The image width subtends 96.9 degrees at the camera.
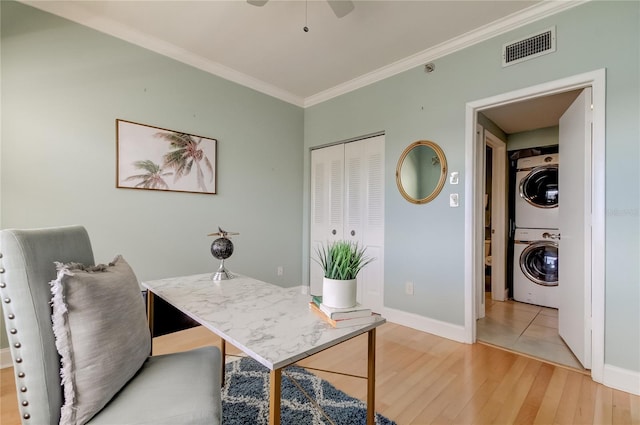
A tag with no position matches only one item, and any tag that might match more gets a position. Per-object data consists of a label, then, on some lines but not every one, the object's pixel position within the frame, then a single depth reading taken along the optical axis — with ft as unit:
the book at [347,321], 3.40
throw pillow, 2.69
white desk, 2.79
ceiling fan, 5.88
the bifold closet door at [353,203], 10.23
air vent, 6.77
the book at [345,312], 3.44
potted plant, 3.61
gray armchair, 2.59
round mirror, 8.61
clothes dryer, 11.63
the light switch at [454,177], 8.24
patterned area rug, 4.87
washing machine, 11.32
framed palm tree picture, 7.95
